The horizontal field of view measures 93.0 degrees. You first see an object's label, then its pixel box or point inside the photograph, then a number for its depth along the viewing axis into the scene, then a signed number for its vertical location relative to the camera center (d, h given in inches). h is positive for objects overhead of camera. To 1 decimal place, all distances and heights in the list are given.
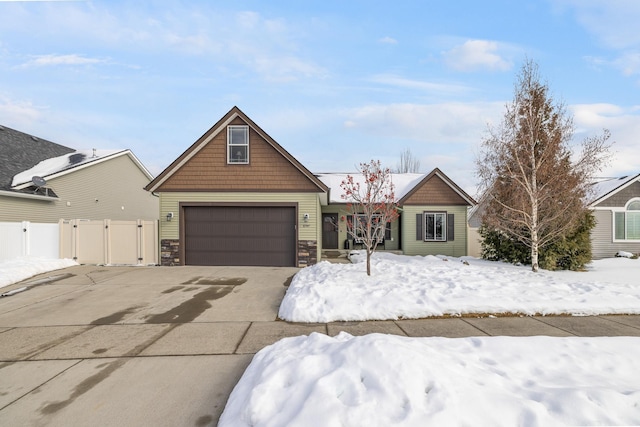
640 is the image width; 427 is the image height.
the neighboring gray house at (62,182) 508.1 +74.4
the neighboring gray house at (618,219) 631.8 -7.6
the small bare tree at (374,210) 318.0 +8.2
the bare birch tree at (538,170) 406.0 +63.4
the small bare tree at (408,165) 1656.0 +285.6
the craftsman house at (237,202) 468.8 +25.5
